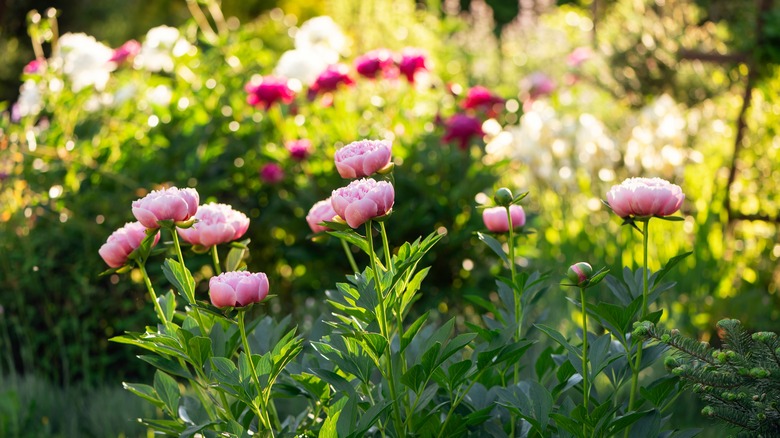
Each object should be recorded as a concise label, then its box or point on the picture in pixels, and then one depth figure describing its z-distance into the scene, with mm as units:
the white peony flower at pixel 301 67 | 4281
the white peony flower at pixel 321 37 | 4699
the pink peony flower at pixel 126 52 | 4301
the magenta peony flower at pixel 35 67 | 4059
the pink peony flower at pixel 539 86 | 6059
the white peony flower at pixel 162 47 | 4332
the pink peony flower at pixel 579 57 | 6461
